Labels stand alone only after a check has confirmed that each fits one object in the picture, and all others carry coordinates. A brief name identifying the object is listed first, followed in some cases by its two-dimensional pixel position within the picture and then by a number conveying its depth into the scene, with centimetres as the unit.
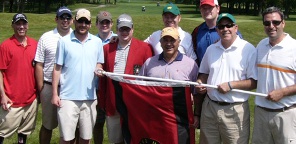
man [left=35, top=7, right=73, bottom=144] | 625
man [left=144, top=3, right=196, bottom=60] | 600
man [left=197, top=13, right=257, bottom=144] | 512
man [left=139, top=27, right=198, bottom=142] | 533
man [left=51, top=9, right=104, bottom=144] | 572
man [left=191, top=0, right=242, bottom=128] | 580
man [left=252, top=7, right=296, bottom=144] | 496
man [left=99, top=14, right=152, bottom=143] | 580
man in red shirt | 621
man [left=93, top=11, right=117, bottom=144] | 657
